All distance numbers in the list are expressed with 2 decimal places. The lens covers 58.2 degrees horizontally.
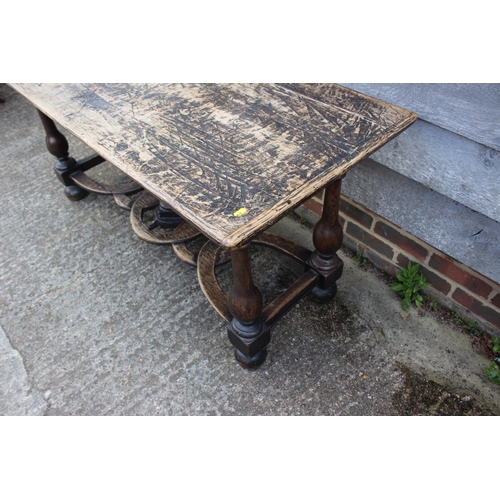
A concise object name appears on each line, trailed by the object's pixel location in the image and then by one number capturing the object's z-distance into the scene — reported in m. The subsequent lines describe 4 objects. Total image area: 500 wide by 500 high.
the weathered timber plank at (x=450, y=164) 1.43
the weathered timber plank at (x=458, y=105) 1.34
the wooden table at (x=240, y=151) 1.22
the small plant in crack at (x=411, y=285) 1.88
